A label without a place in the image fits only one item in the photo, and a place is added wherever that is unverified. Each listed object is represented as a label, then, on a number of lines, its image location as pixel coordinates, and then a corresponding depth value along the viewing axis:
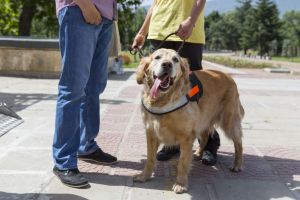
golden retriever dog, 4.19
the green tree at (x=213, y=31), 140.93
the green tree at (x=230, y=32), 134.75
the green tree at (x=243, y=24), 109.21
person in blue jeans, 4.16
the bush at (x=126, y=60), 31.08
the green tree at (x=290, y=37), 102.64
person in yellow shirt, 4.89
